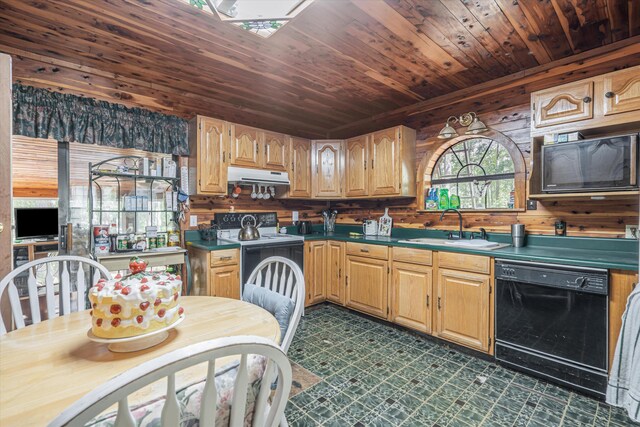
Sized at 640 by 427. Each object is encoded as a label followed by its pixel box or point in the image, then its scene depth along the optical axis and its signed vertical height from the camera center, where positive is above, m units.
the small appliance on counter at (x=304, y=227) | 3.95 -0.26
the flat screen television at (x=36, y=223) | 2.80 -0.13
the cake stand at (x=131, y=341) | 1.01 -0.47
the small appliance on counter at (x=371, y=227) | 3.72 -0.24
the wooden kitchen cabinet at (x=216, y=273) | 2.82 -0.63
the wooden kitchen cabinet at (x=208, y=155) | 3.04 +0.57
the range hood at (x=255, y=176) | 3.20 +0.37
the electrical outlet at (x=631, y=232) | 2.13 -0.18
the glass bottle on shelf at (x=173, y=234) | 3.08 -0.26
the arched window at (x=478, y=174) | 2.90 +0.36
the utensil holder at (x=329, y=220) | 4.24 -0.17
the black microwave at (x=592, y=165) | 1.95 +0.30
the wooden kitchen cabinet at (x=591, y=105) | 1.96 +0.73
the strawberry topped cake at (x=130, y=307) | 1.01 -0.34
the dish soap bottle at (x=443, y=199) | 3.24 +0.09
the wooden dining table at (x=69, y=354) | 0.76 -0.50
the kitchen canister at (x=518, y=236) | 2.56 -0.25
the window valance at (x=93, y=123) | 2.36 +0.78
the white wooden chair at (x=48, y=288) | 1.46 -0.42
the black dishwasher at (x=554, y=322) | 1.87 -0.79
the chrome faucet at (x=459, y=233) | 2.94 -0.26
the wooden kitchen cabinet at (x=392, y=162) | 3.30 +0.53
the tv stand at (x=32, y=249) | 2.80 -0.39
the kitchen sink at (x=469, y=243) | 2.59 -0.34
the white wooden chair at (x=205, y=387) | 0.49 -0.33
